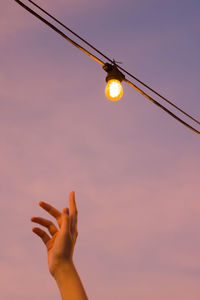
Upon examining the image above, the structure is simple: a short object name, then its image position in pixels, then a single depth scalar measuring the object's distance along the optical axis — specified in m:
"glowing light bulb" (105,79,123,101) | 5.01
